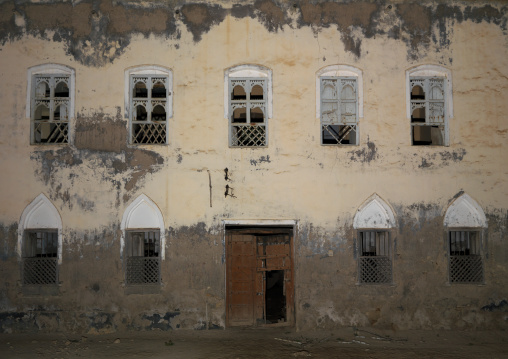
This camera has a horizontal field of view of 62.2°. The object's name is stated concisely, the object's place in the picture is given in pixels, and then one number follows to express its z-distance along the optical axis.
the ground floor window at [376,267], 9.13
